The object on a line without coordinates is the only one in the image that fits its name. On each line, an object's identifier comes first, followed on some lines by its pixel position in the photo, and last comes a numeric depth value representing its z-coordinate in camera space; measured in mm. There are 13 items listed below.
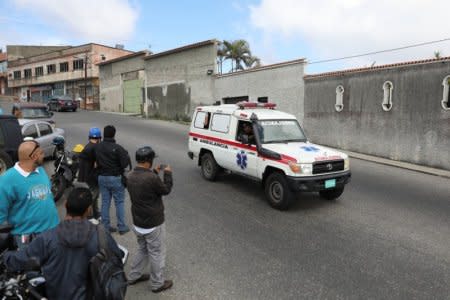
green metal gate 34172
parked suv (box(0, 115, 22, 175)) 7862
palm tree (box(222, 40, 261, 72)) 31047
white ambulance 6863
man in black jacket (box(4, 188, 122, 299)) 2426
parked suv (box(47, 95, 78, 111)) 35344
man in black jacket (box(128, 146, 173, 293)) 3955
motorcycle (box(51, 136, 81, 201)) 7414
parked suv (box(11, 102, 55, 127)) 15467
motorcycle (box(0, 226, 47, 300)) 2529
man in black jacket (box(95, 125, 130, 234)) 5520
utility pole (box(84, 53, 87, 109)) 45406
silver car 10509
